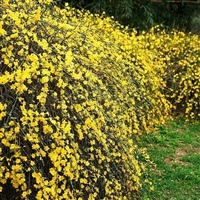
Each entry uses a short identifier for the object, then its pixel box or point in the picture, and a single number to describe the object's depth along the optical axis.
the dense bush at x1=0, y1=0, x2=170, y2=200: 2.40
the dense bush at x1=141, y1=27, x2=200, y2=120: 5.30
